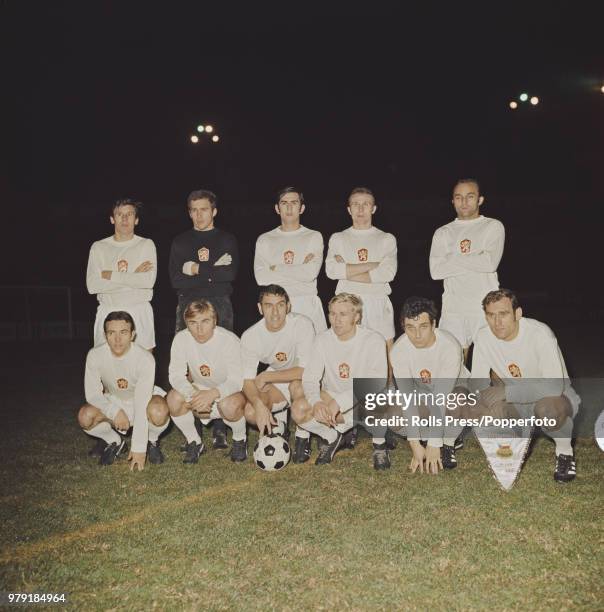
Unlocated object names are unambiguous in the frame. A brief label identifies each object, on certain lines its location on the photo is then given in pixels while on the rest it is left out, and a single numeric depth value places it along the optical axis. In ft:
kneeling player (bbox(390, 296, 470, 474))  15.24
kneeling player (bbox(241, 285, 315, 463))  16.99
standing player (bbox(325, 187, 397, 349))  18.81
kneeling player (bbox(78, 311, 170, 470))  16.56
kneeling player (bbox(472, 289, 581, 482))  14.82
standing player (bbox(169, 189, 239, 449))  19.08
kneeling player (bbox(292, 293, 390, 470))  16.34
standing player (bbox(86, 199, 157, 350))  18.99
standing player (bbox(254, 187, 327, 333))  19.24
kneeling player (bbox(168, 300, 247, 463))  16.72
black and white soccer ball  15.60
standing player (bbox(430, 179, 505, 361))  18.26
